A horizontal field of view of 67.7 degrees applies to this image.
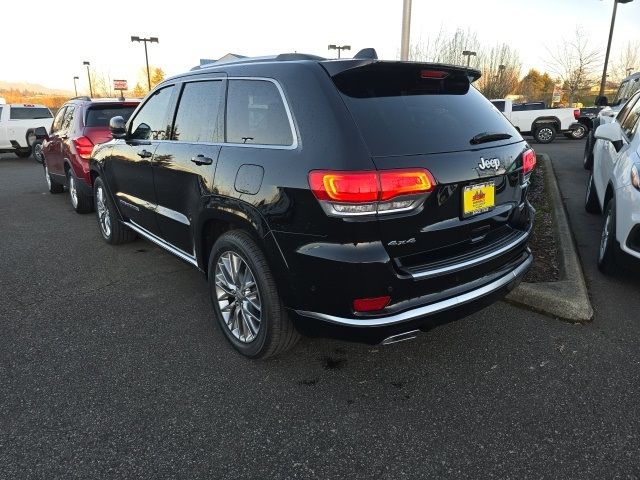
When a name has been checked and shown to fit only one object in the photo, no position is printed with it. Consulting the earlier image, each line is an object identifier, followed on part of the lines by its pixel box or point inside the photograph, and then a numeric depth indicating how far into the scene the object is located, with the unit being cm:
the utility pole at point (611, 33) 2282
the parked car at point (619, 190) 366
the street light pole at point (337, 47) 4047
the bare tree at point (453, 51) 2228
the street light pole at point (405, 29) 797
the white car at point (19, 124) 1569
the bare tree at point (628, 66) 3661
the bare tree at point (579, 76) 3581
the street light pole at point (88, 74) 4976
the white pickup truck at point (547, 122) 1794
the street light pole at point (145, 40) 3262
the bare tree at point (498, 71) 2953
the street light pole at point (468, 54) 2391
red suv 672
